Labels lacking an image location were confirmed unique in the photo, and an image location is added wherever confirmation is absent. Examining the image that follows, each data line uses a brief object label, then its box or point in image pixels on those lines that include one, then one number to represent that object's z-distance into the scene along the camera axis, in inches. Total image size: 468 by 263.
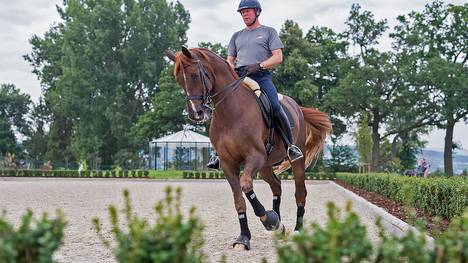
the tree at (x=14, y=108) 2920.8
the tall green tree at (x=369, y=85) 1836.9
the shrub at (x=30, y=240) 85.2
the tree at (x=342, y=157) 1930.4
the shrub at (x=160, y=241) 84.4
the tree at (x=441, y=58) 1710.1
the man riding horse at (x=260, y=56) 303.9
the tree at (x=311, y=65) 1921.8
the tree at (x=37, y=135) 2682.1
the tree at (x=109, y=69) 2285.9
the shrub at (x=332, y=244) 84.4
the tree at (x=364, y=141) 1828.2
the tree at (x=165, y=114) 2049.7
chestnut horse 263.9
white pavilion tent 1723.7
